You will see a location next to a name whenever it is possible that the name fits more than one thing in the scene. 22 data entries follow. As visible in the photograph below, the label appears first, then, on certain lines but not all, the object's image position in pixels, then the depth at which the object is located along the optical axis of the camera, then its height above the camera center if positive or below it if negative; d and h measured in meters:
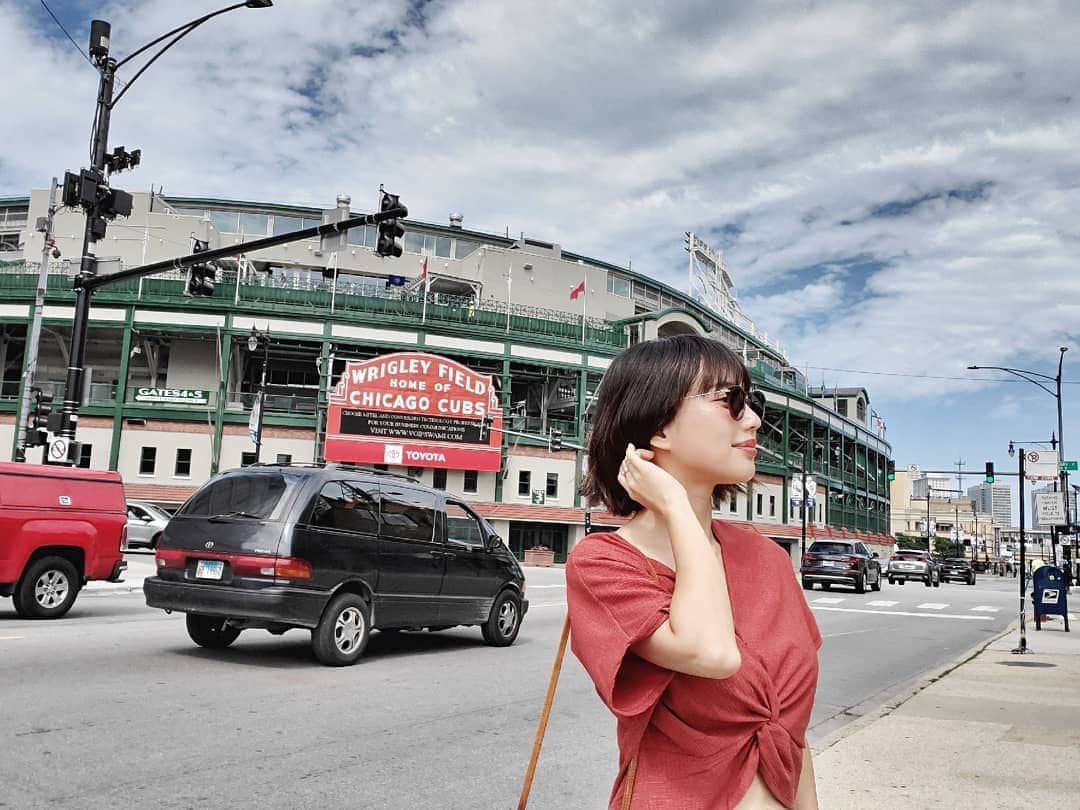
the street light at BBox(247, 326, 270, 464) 31.45 +3.57
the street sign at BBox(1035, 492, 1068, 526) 21.56 +1.12
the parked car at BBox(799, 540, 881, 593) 30.08 -0.65
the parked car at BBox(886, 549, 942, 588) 42.94 -0.90
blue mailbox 18.50 -0.76
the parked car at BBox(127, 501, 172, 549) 27.91 -0.43
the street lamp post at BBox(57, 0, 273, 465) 17.28 +5.95
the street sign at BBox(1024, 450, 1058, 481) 29.12 +2.90
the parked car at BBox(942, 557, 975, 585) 49.31 -1.06
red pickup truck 11.80 -0.36
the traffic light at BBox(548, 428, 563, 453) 38.84 +4.00
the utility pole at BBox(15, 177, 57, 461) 19.98 +3.59
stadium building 43.84 +8.89
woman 1.87 -0.17
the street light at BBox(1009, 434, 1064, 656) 13.79 -0.99
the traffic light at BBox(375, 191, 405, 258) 17.06 +5.34
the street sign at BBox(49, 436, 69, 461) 18.50 +1.10
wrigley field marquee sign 43.69 +5.19
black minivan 9.13 -0.41
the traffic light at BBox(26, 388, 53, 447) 18.88 +1.62
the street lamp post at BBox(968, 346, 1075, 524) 38.62 +6.86
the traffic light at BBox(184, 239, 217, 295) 19.03 +4.84
